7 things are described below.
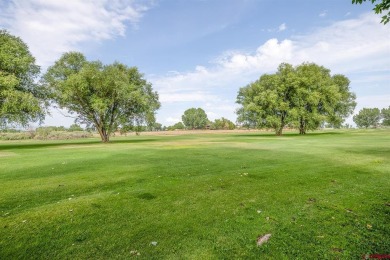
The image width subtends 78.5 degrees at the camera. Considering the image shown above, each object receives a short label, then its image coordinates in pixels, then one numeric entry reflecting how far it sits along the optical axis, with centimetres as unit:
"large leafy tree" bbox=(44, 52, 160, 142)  4103
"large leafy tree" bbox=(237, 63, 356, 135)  5803
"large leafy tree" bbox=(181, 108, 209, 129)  17438
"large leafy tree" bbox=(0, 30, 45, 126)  3002
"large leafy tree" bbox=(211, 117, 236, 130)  16088
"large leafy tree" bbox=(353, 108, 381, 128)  16800
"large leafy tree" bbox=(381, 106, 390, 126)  16258
